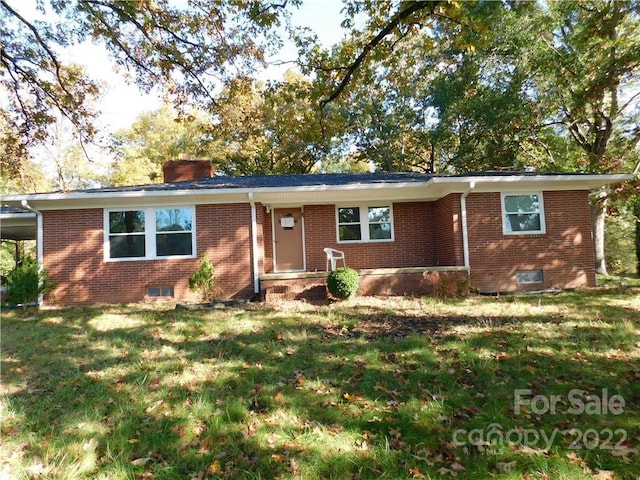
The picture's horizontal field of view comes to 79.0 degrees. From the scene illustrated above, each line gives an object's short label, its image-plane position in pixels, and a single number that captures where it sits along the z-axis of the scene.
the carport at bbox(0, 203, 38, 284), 10.65
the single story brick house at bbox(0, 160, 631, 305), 9.87
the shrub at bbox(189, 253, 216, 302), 9.69
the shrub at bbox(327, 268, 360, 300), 8.85
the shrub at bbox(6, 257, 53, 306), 8.91
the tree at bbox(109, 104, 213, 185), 25.84
